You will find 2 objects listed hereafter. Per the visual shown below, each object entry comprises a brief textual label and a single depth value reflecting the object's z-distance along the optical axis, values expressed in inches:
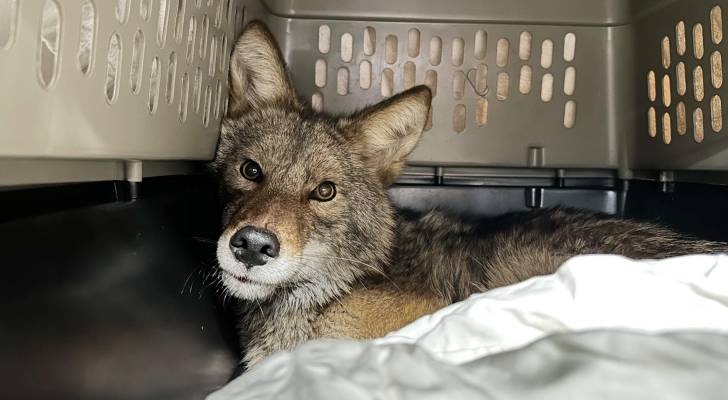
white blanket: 7.5
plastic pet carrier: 9.6
